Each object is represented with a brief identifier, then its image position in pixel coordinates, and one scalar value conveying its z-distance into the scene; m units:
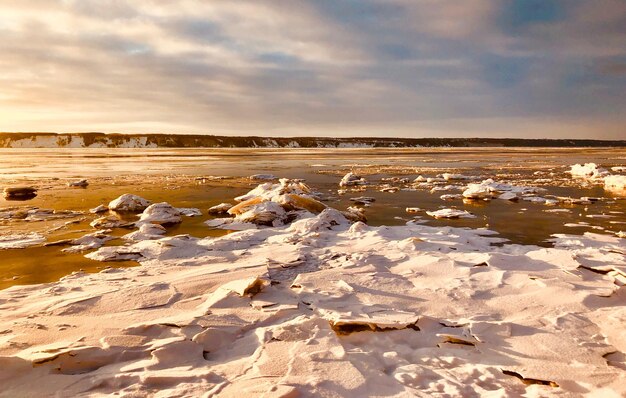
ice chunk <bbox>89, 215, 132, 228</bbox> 8.41
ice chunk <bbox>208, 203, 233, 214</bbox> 10.34
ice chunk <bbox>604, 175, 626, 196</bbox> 14.71
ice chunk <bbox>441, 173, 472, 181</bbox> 19.09
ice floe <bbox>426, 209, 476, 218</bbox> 9.50
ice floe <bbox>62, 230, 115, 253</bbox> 6.49
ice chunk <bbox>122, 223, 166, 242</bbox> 7.38
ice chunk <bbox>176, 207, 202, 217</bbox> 10.00
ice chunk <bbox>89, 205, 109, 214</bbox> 10.23
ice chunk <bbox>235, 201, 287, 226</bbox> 8.66
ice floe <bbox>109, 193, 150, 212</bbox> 10.42
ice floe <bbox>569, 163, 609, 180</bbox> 19.76
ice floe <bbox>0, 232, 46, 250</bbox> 6.69
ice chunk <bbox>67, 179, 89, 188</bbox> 16.19
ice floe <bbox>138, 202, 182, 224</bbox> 8.81
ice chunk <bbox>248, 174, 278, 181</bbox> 20.09
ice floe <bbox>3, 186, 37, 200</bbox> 12.96
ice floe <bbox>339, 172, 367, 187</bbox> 17.35
